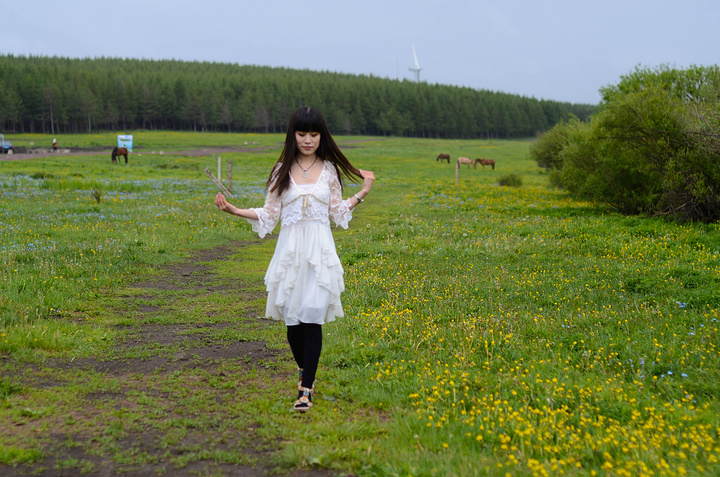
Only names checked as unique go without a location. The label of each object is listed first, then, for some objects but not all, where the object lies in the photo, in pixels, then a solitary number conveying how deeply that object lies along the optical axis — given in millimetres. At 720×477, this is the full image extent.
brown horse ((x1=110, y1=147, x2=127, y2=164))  49844
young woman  5414
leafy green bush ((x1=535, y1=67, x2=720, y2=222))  17375
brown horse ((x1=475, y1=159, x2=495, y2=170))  59847
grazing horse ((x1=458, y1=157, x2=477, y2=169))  62656
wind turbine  183775
